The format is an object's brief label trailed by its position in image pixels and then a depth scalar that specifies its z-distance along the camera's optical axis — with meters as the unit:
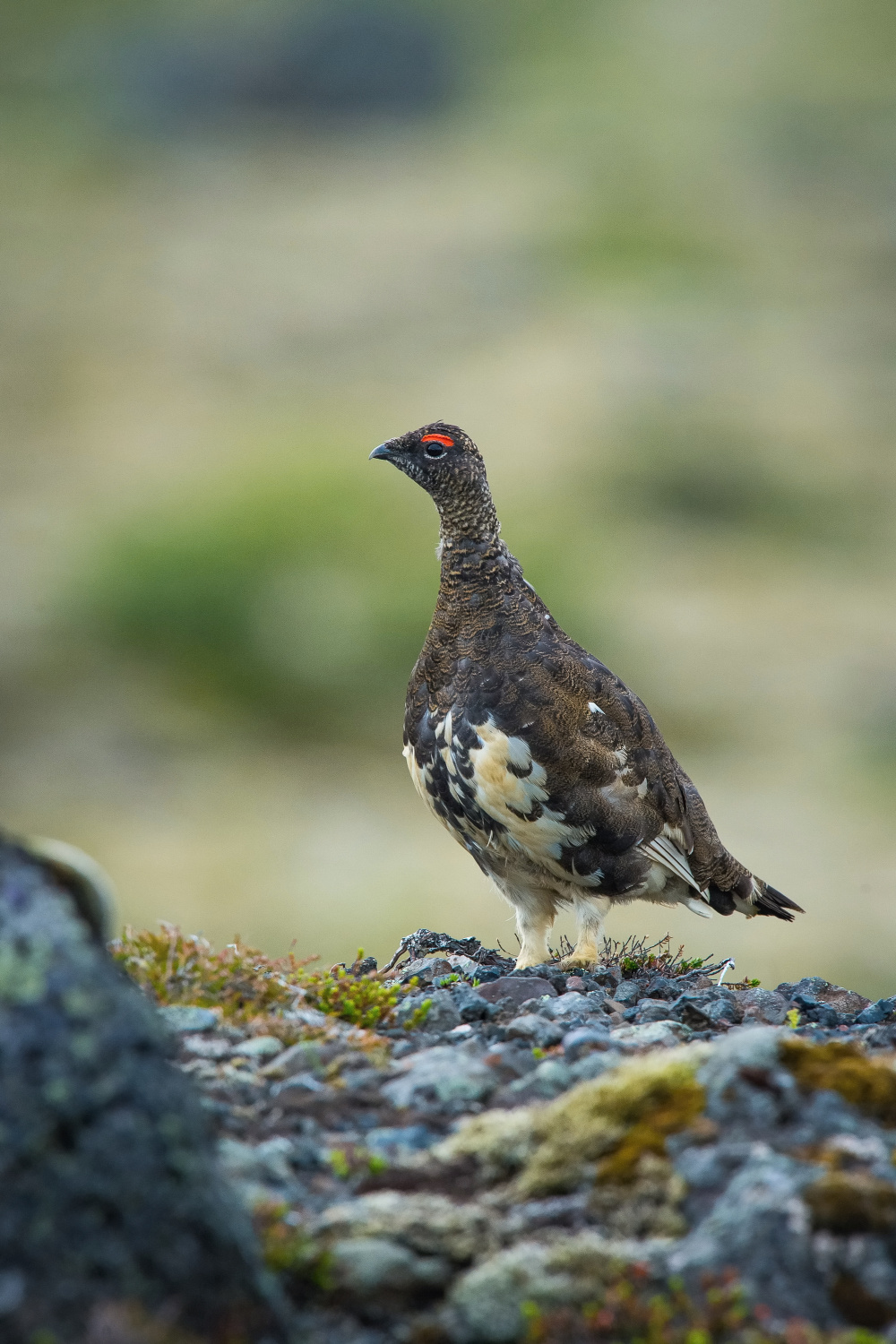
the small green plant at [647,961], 16.66
